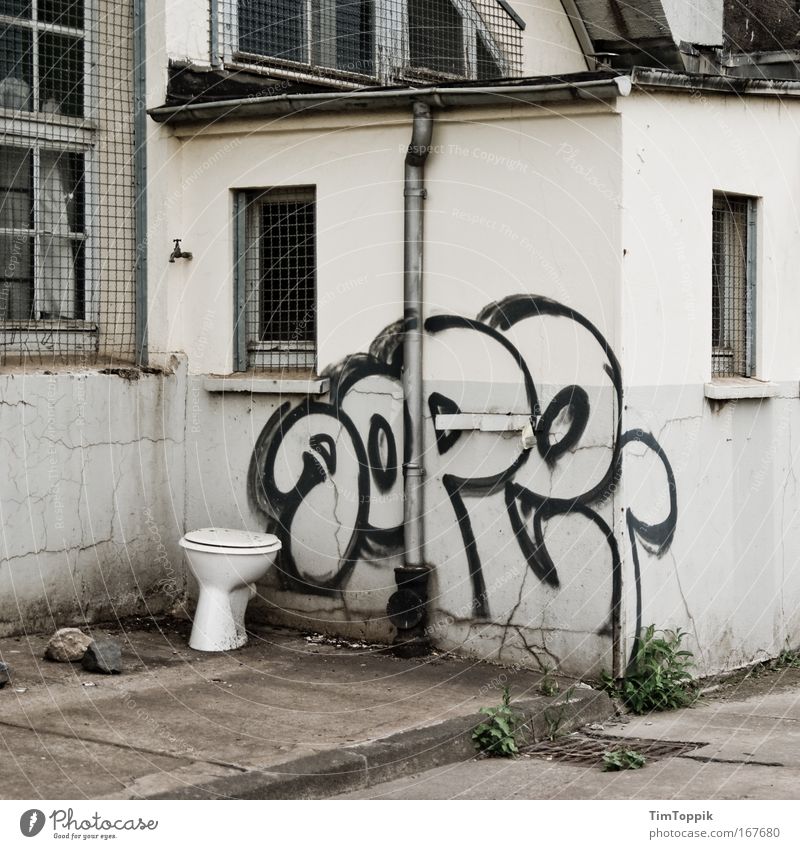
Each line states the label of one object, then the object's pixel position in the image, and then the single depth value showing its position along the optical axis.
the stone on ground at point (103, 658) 7.51
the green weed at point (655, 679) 7.63
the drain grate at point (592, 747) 6.73
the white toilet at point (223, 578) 8.14
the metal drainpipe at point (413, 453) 8.11
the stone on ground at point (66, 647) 7.71
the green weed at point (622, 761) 6.46
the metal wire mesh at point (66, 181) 8.55
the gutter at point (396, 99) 7.49
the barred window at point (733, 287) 8.77
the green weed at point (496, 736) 6.72
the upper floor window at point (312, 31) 9.51
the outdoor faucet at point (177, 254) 9.01
